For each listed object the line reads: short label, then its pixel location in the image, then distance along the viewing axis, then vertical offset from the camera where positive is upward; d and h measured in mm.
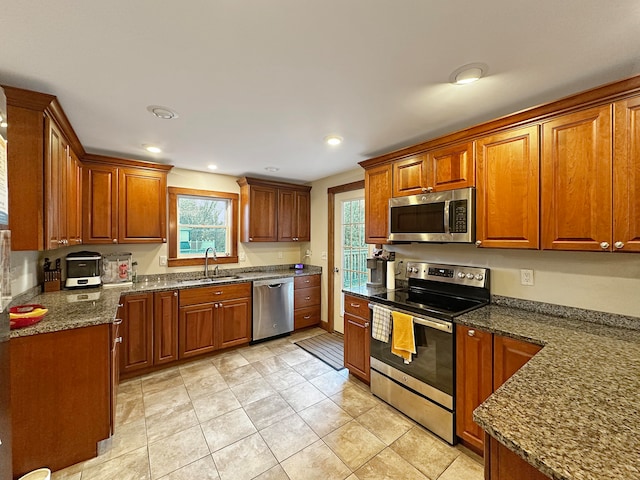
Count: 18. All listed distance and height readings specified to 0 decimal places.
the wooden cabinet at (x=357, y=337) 2594 -969
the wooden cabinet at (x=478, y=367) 1638 -826
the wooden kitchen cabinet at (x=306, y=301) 4070 -939
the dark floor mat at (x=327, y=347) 3195 -1419
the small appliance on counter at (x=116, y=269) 3029 -321
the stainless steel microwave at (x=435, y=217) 2117 +198
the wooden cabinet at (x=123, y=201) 2885 +457
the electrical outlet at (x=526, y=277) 2075 -290
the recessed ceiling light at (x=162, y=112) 1968 +972
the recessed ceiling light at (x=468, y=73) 1468 +944
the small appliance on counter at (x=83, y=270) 2721 -298
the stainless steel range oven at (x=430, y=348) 1945 -832
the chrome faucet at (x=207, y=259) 3725 -267
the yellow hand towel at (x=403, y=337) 2117 -775
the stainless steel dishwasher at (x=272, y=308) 3652 -942
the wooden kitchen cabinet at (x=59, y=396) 1599 -977
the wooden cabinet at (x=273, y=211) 3980 +457
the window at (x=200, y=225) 3628 +221
